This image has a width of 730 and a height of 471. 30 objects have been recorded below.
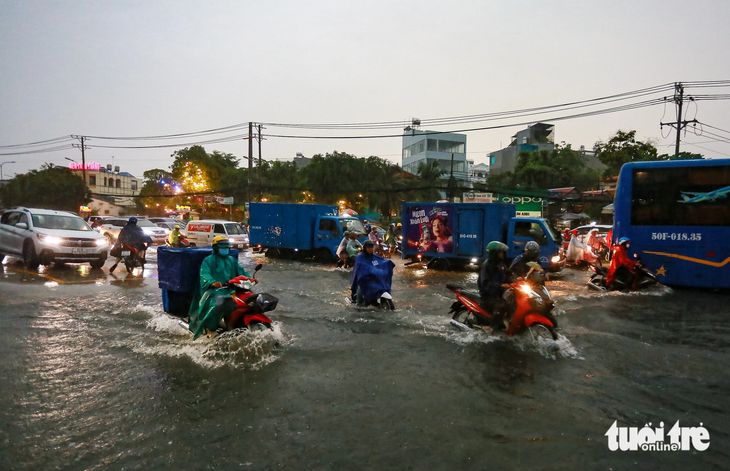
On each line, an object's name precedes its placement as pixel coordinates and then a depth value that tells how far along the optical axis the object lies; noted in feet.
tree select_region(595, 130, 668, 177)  100.32
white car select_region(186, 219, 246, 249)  74.28
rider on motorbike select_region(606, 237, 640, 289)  36.04
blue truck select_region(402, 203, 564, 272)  47.21
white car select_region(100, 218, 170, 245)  79.66
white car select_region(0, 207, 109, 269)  43.32
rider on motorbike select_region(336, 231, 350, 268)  47.51
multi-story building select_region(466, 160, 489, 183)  336.90
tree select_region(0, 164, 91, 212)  155.74
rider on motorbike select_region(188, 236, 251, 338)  18.67
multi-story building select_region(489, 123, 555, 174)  191.77
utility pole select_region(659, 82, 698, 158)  80.07
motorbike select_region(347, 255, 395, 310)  28.14
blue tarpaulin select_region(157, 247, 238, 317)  21.54
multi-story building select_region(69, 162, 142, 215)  246.27
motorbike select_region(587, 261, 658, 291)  36.17
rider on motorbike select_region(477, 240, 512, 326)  21.29
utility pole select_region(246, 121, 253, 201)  110.66
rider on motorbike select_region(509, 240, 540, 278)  22.22
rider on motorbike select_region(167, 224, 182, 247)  41.67
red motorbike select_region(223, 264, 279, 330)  19.07
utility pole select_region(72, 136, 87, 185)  155.74
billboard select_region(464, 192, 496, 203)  94.47
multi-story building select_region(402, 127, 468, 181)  230.27
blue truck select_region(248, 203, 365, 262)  59.82
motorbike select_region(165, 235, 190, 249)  41.39
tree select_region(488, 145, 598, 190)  136.15
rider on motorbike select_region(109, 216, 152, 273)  43.73
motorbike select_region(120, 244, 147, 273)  43.79
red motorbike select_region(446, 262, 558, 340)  19.69
